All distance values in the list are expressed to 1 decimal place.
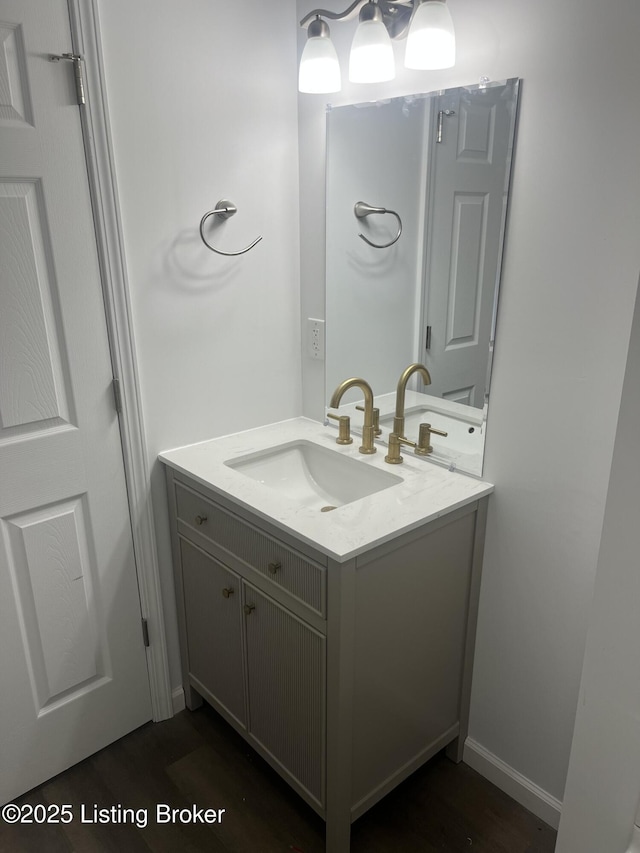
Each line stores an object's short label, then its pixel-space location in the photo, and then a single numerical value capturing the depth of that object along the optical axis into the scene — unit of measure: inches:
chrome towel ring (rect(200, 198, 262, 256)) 68.7
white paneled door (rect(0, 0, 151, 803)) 56.2
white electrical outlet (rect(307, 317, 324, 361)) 79.4
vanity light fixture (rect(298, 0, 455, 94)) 53.1
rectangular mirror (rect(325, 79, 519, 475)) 58.5
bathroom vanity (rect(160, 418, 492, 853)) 55.6
